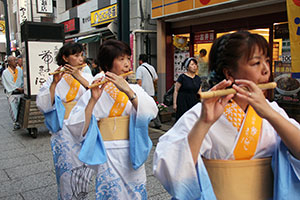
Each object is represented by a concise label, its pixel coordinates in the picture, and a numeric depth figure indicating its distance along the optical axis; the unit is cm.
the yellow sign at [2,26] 2483
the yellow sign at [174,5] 630
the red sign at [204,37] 699
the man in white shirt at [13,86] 696
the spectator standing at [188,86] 485
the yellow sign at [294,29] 404
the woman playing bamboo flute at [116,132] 207
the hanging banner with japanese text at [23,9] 1377
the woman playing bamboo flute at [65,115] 272
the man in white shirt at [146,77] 654
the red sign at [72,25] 1308
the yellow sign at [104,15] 1000
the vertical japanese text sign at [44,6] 1305
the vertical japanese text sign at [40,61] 604
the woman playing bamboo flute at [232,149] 116
